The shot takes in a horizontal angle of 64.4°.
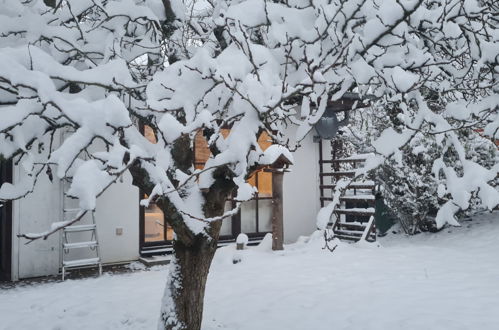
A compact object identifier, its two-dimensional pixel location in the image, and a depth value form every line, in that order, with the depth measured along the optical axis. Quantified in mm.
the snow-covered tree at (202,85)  2162
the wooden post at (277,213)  8094
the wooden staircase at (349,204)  8916
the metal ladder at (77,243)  6770
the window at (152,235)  8125
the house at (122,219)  6754
